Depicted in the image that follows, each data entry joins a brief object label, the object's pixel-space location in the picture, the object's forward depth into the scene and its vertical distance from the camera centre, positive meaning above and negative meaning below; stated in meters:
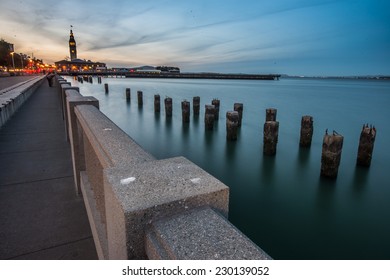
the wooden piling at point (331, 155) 9.08 -2.56
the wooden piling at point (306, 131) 13.41 -2.63
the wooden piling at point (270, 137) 11.95 -2.64
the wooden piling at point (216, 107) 22.75 -2.33
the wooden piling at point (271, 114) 16.53 -2.09
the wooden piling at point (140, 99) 31.46 -2.47
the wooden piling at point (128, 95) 37.19 -2.31
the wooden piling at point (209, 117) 17.88 -2.54
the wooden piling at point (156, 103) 26.20 -2.42
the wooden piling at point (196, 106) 24.54 -2.43
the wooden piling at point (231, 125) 14.70 -2.54
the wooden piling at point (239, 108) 20.31 -2.12
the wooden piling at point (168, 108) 23.70 -2.56
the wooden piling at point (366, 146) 10.25 -2.59
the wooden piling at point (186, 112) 21.14 -2.60
